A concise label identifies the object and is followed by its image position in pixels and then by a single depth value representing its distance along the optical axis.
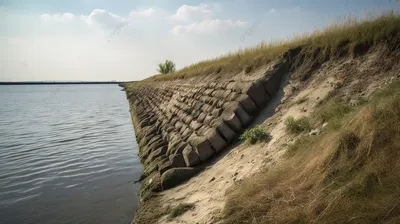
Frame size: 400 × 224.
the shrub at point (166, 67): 57.91
